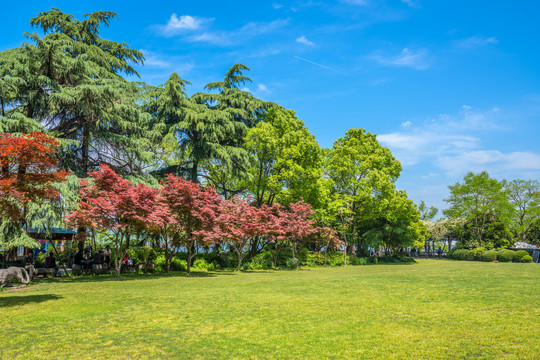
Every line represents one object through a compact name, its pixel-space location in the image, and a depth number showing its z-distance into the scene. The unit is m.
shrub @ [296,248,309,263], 29.47
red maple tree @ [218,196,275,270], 20.77
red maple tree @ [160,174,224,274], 17.86
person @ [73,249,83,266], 18.36
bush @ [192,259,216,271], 23.16
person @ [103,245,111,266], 20.13
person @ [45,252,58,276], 17.52
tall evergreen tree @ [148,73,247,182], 24.72
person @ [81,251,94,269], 19.02
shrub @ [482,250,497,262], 35.17
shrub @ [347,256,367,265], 32.12
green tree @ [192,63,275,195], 27.27
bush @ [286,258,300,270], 25.86
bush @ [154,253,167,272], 21.48
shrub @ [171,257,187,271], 21.98
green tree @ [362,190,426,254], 33.44
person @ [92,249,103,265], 19.45
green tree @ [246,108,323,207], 28.16
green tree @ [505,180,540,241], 51.19
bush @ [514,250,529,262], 32.59
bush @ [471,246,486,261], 38.41
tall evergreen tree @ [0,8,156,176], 17.36
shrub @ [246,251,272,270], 24.53
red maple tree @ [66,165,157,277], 15.78
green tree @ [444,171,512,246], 43.50
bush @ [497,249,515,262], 33.47
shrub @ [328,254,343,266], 30.15
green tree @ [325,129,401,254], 33.09
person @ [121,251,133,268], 20.51
